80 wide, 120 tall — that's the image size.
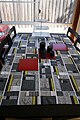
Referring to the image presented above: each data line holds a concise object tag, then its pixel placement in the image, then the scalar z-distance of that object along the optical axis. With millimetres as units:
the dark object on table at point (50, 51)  1417
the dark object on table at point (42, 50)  1409
